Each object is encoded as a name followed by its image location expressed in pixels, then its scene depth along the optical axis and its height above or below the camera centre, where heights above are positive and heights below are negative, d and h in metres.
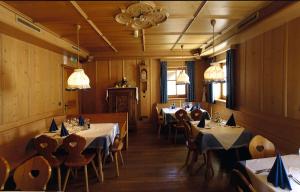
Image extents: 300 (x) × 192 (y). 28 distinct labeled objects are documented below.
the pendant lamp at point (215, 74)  3.97 +0.27
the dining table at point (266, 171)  1.63 -0.73
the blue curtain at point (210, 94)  6.53 -0.17
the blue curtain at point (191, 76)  7.46 +0.44
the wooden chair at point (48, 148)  2.85 -0.78
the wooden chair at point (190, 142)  3.66 -0.93
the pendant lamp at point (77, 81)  3.40 +0.14
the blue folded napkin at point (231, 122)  3.80 -0.60
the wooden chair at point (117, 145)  3.63 -0.97
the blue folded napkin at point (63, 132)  3.26 -0.64
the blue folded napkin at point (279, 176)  1.59 -0.68
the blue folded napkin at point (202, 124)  3.70 -0.61
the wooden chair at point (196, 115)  5.14 -0.63
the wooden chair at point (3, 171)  1.90 -0.72
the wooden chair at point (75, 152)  2.90 -0.87
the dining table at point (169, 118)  5.75 -0.78
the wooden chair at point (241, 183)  1.63 -0.79
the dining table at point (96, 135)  3.21 -0.70
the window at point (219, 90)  6.32 -0.05
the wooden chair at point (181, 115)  5.05 -0.63
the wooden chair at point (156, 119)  6.25 -0.94
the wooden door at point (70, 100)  5.89 -0.29
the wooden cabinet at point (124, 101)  6.82 -0.37
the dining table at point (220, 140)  3.29 -0.79
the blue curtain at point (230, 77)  4.95 +0.26
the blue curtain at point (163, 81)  7.37 +0.26
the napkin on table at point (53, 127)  3.62 -0.63
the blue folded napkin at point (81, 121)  3.93 -0.57
